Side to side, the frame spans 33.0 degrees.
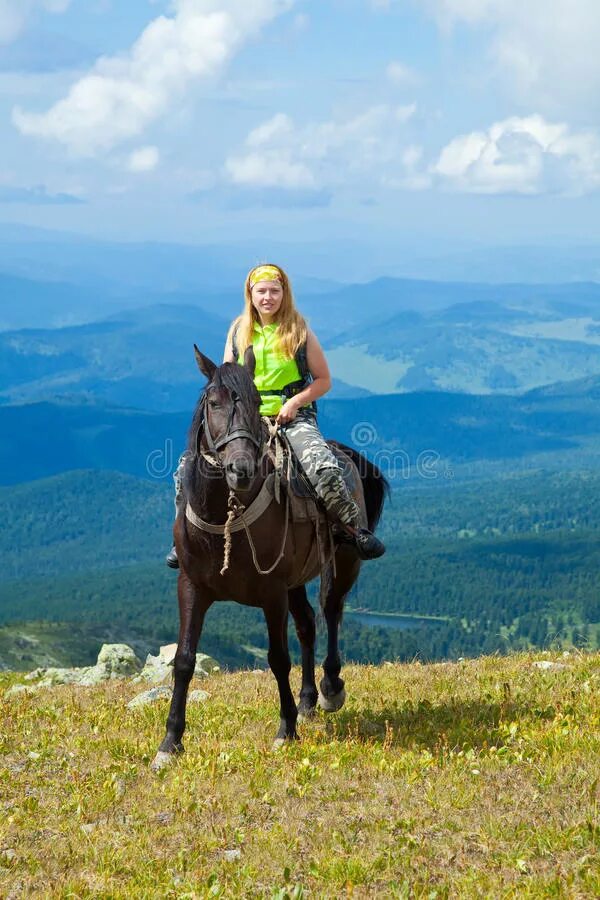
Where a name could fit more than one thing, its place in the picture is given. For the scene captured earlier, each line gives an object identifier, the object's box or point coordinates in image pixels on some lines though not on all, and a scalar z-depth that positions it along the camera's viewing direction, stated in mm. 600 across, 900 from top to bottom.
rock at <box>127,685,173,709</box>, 14453
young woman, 11625
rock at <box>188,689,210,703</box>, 14836
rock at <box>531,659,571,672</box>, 15338
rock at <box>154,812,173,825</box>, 8839
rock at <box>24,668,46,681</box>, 20584
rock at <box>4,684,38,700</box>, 16172
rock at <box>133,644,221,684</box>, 18683
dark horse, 9922
